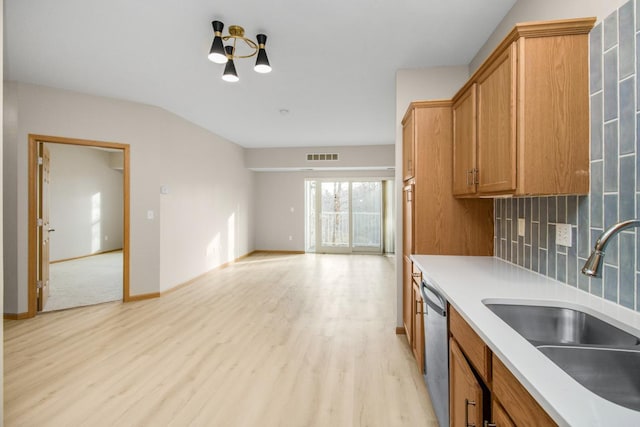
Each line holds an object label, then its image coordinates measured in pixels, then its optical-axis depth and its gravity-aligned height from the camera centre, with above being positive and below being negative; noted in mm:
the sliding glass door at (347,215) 7613 -43
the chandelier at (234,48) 2146 +1350
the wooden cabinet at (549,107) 1337 +489
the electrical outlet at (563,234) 1460 -110
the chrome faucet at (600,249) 881 -109
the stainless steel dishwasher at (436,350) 1456 -751
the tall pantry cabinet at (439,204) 2311 +73
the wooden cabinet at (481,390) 774 -574
